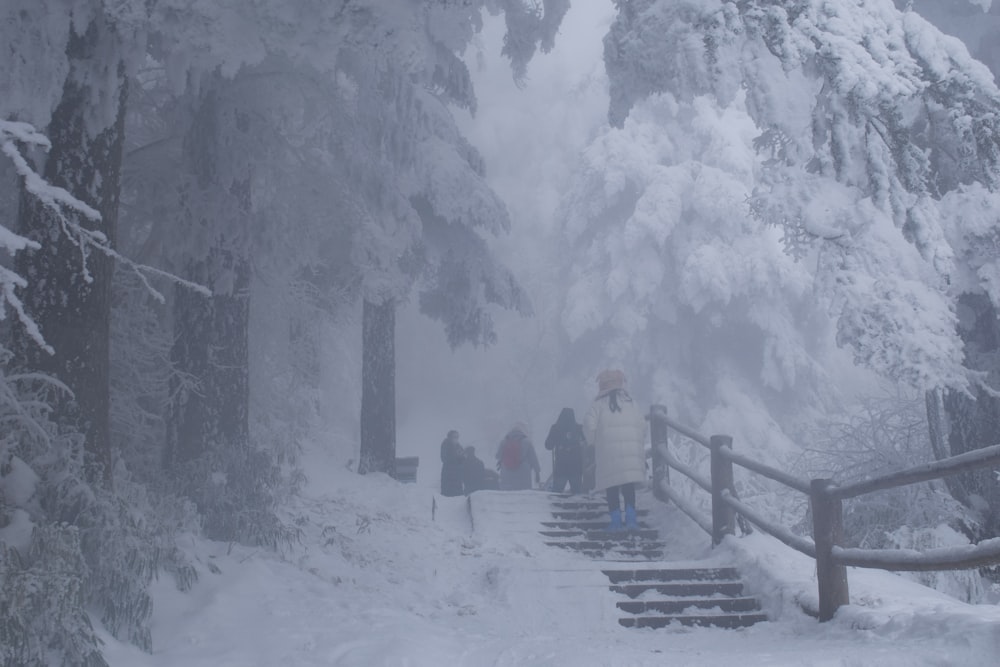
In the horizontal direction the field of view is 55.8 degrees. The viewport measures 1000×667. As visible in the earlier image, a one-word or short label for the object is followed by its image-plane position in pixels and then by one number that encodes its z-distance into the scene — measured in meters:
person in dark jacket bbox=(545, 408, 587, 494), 13.12
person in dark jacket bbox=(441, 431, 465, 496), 15.44
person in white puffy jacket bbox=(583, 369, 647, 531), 9.89
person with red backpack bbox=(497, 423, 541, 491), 16.06
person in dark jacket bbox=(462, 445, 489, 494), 16.03
